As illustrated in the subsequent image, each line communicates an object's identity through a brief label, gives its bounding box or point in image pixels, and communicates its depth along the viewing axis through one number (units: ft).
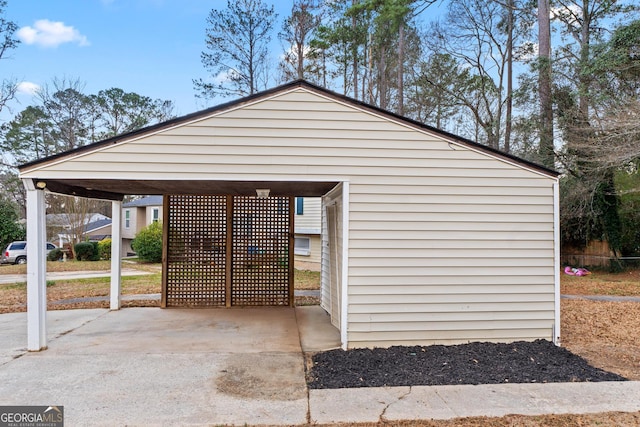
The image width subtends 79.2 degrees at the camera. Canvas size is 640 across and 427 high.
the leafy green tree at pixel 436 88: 55.77
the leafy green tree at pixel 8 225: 63.77
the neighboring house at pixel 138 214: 78.61
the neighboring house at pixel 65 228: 68.64
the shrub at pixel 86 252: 66.08
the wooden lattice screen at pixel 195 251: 23.90
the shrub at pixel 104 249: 68.13
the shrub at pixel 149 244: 57.82
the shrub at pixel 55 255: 68.64
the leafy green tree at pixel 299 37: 55.98
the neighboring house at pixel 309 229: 49.47
